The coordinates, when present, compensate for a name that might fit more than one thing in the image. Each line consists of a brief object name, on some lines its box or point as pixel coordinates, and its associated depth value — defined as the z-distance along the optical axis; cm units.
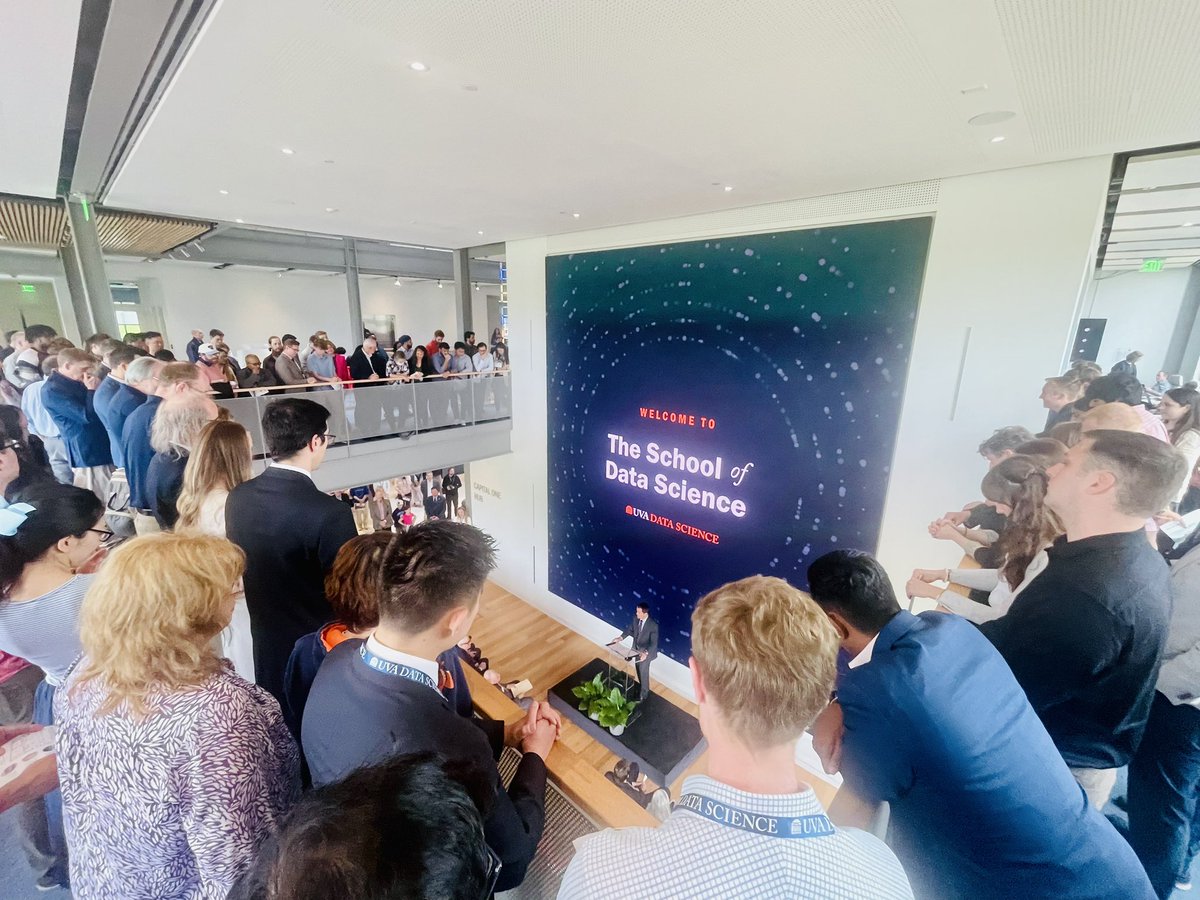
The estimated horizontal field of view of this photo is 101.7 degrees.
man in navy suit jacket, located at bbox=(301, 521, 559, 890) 108
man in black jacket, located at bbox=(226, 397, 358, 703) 203
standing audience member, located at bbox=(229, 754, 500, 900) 61
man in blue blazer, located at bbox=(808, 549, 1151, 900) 111
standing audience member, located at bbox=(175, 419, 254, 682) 224
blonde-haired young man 74
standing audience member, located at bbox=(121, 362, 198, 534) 297
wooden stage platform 608
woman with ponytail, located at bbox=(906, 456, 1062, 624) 237
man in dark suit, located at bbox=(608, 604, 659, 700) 629
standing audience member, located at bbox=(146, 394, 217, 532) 262
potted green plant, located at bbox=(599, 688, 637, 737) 602
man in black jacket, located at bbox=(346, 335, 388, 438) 665
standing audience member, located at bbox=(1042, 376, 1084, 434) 349
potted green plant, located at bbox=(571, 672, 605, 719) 629
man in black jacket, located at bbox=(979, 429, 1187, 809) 157
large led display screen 444
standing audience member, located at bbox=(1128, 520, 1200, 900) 204
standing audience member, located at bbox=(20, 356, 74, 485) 417
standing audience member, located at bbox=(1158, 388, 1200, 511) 341
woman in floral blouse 106
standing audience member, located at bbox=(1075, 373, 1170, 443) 325
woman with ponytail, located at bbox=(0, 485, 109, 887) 158
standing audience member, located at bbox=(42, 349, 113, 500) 380
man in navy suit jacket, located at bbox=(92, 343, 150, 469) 331
